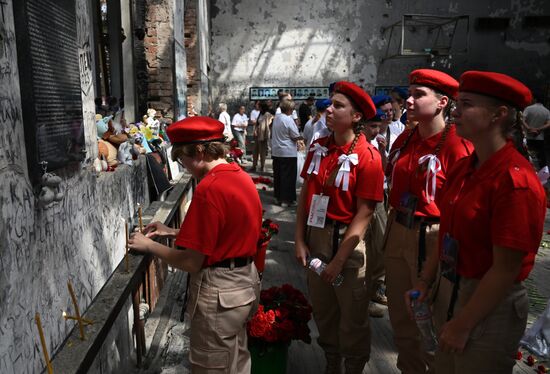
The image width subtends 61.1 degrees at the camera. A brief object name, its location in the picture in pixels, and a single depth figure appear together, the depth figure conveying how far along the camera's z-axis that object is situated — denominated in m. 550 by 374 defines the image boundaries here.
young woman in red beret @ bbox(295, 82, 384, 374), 2.84
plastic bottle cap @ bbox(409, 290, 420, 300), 2.28
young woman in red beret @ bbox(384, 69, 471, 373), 2.68
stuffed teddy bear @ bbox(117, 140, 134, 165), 4.28
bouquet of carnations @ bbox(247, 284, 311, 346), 2.93
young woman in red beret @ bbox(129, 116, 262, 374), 2.17
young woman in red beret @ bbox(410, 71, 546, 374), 1.71
